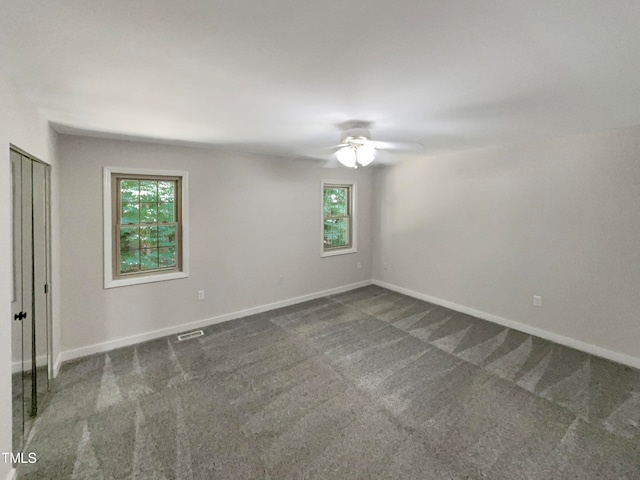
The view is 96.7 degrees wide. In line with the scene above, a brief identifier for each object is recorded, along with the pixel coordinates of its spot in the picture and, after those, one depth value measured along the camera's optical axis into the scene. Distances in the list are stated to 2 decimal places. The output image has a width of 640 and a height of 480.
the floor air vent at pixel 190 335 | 3.48
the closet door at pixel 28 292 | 1.84
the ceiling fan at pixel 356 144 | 2.60
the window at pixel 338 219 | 5.21
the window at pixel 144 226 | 3.26
